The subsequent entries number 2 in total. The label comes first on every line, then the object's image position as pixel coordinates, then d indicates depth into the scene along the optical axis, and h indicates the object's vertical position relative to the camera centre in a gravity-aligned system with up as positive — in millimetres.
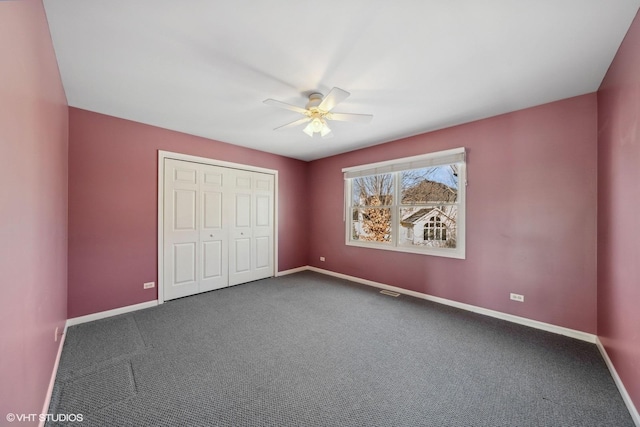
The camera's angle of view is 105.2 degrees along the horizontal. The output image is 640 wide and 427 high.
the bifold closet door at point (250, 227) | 4258 -228
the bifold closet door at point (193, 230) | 3543 -244
